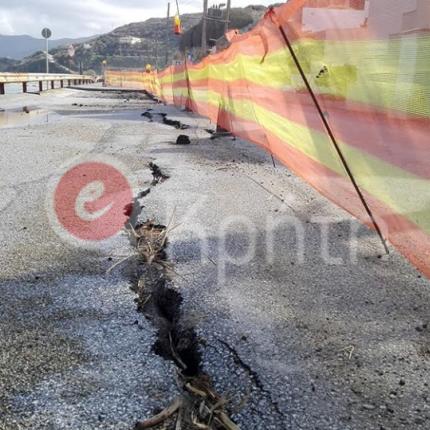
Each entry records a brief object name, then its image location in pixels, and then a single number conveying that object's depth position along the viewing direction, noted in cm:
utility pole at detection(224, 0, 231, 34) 3011
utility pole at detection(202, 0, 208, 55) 3247
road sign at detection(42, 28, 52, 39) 3454
